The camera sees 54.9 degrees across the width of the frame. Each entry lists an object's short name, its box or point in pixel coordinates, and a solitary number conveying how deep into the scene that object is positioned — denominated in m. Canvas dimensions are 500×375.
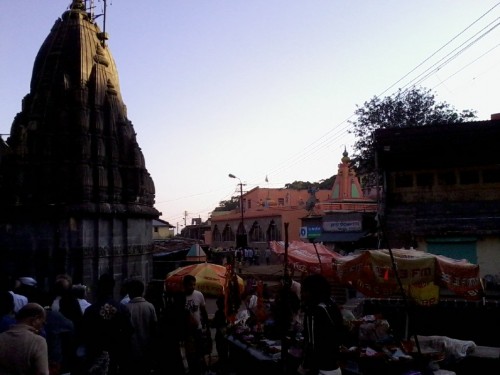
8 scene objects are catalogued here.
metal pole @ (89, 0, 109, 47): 15.66
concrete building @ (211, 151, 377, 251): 29.80
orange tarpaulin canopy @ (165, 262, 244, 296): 11.00
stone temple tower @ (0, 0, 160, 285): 13.34
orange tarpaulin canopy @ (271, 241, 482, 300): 8.99
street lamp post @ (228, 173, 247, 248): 42.35
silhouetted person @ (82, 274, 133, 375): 5.77
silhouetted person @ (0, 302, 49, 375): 3.73
